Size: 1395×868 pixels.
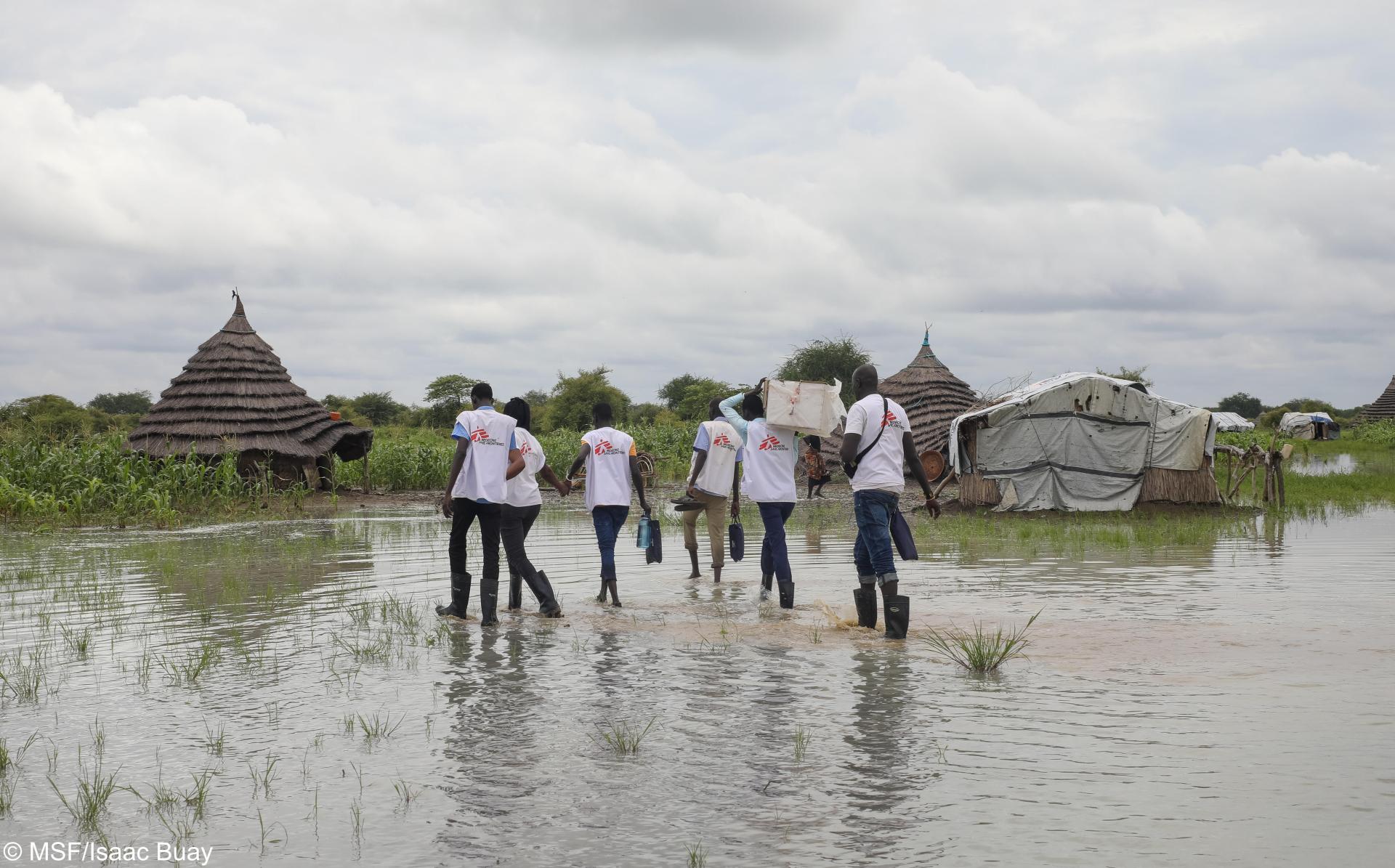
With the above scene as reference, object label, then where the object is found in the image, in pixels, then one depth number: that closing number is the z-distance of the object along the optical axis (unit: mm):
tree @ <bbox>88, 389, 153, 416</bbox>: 64312
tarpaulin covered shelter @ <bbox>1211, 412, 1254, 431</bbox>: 60969
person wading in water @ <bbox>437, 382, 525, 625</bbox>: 9102
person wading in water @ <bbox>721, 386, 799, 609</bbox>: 9977
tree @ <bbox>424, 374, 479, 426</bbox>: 54781
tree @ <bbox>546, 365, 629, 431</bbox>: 50031
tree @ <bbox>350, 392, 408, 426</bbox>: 57906
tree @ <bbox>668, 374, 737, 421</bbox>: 54375
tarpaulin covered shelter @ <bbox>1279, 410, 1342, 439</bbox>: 62312
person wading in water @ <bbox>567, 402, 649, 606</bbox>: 10039
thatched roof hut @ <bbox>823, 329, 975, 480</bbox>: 29344
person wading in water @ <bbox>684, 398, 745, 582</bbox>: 10727
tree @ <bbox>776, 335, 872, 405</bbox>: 50906
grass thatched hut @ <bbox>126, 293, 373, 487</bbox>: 23578
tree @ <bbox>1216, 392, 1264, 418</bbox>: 93750
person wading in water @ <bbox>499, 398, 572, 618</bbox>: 9500
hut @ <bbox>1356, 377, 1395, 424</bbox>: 65125
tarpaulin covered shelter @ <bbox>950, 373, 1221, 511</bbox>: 21922
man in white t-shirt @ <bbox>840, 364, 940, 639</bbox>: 8312
